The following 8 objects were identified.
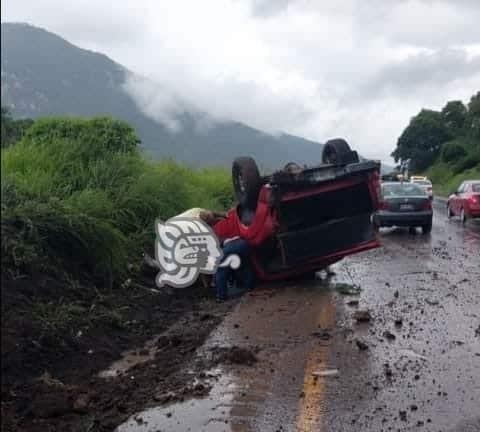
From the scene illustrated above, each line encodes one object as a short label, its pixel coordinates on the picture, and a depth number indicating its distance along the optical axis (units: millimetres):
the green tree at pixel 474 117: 64812
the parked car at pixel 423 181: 40581
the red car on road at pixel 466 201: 21734
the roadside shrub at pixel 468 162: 56031
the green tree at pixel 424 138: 71125
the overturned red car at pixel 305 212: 9320
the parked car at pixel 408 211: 18312
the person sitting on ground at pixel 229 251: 9367
